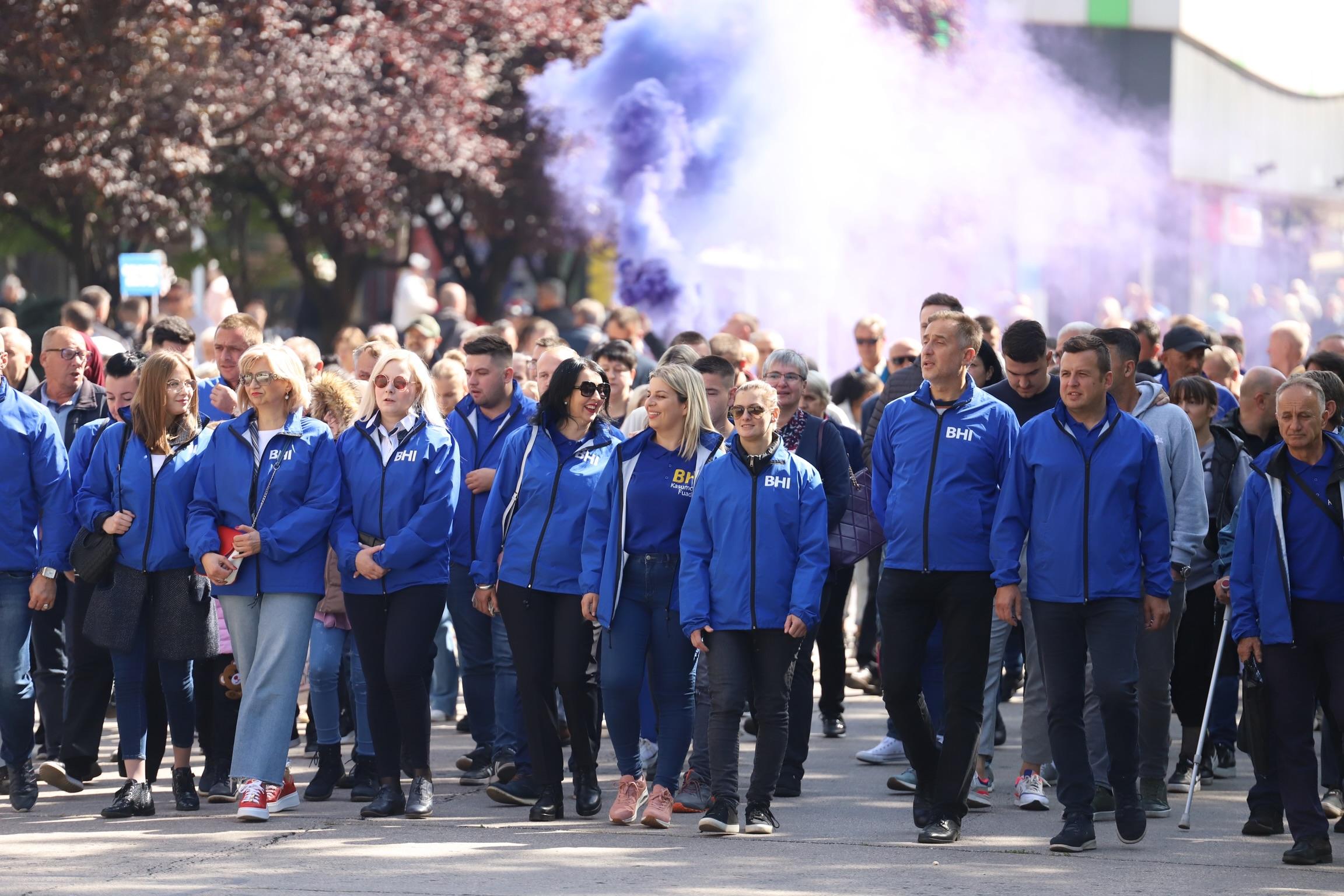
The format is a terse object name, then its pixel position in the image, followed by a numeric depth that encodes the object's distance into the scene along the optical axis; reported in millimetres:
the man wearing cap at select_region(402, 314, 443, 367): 26687
